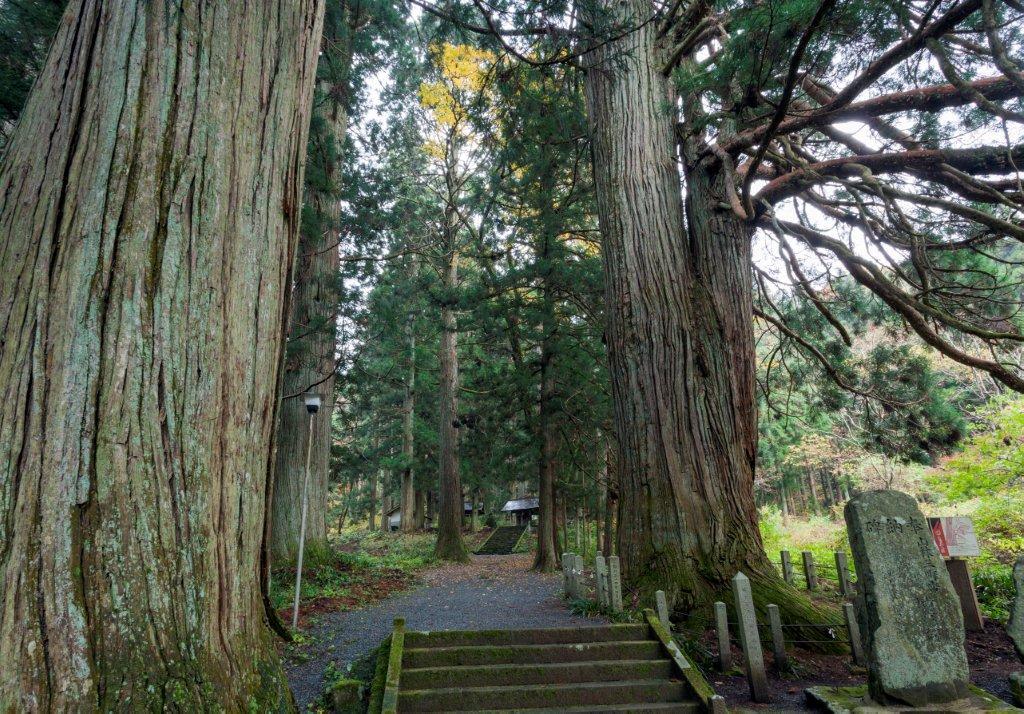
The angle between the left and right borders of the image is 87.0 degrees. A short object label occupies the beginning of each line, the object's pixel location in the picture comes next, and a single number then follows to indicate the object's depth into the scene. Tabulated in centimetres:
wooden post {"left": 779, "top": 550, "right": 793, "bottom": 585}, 662
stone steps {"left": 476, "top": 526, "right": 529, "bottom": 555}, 1878
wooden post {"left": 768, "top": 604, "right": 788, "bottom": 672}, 431
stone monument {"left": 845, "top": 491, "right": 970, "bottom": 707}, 344
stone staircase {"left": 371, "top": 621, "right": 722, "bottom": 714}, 358
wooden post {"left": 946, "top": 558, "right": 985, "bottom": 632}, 546
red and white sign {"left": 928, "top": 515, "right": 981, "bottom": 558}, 519
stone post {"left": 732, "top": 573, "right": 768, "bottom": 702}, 389
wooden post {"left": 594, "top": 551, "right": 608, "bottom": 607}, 590
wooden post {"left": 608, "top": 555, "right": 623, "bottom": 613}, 536
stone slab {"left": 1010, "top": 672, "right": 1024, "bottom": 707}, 350
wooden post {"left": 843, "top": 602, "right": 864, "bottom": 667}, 432
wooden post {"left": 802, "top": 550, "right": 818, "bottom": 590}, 646
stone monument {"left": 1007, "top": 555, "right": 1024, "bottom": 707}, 371
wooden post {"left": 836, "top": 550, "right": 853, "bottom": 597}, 597
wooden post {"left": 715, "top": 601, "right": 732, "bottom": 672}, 427
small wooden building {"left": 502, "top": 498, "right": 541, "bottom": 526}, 2691
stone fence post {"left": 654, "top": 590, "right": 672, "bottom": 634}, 458
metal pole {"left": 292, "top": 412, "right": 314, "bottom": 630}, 585
